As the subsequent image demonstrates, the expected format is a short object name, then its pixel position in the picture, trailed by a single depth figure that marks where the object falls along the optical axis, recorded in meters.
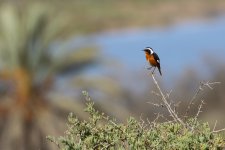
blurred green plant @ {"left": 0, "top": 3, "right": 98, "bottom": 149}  41.47
